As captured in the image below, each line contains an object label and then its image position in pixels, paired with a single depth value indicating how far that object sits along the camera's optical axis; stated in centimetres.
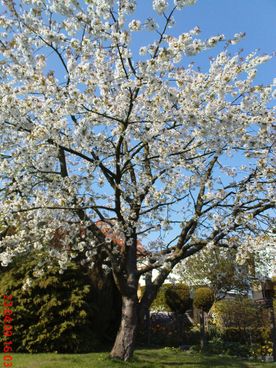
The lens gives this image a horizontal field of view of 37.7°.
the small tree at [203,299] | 1345
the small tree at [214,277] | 1692
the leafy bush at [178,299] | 1338
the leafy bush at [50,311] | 916
